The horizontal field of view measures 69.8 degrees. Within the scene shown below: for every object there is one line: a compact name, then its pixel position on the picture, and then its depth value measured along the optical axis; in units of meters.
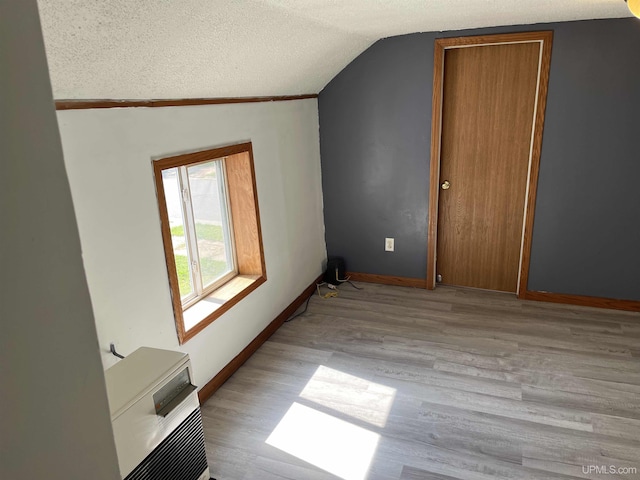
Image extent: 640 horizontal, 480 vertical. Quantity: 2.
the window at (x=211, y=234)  2.56
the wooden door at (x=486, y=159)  3.31
